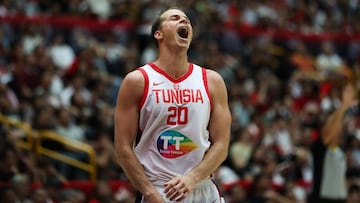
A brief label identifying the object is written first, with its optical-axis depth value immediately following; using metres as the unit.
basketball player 10.77
